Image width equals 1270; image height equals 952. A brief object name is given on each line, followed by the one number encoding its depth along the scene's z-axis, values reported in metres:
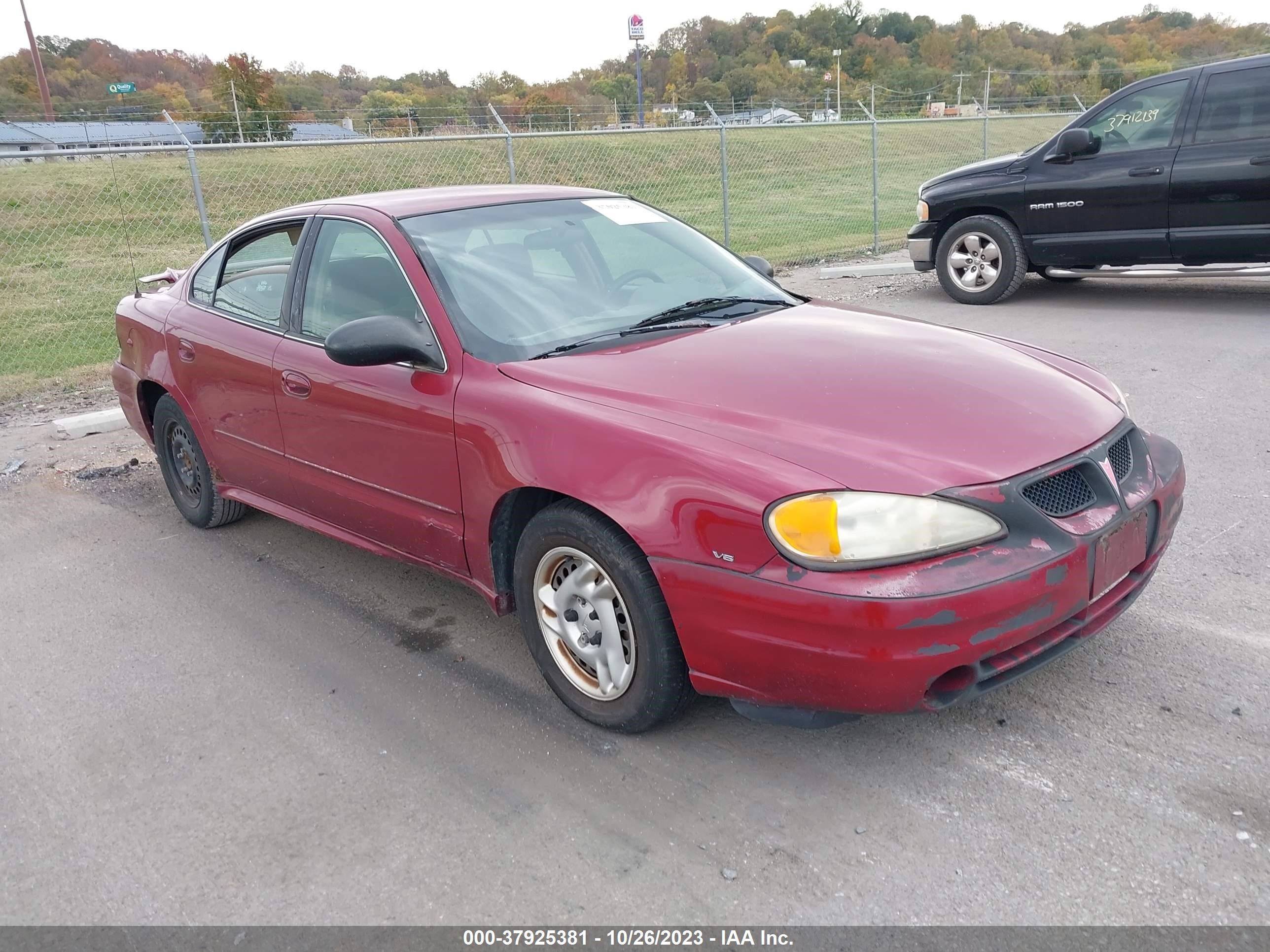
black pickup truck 7.84
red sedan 2.49
